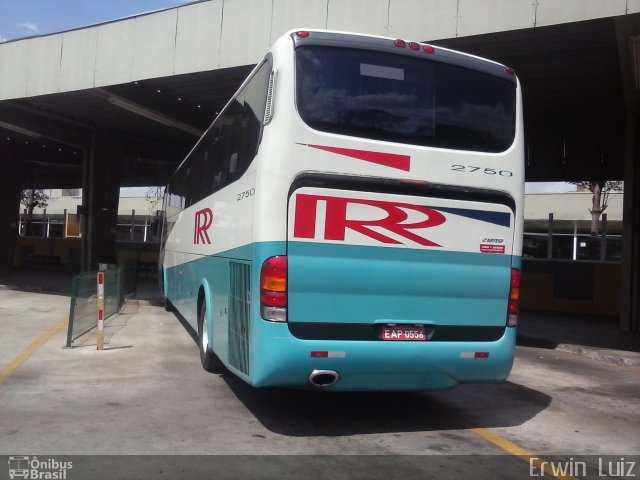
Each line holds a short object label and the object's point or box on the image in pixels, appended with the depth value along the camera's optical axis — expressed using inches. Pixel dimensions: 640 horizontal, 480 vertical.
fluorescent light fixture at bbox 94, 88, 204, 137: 753.0
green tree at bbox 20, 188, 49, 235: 1790.6
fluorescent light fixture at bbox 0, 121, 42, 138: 886.6
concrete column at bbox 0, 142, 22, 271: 1228.5
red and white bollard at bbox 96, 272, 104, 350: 433.1
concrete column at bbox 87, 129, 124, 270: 1069.1
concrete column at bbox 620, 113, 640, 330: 628.7
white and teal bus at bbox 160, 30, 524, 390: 243.0
